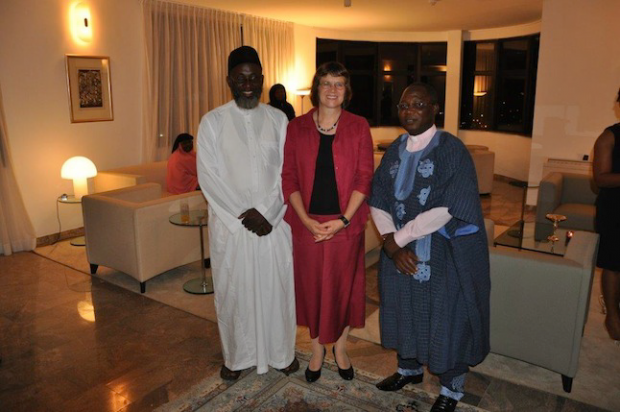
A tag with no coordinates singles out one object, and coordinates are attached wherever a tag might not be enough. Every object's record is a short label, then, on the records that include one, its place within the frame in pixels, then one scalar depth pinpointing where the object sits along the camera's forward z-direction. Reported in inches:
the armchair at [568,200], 197.5
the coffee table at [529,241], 154.9
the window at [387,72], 433.4
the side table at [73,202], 217.4
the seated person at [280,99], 319.6
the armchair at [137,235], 162.2
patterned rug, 102.1
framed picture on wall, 226.8
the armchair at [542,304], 101.1
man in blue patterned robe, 86.6
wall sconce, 224.8
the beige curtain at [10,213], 202.7
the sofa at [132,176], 226.5
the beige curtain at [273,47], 323.0
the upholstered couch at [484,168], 311.1
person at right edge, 123.0
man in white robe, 102.6
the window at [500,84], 363.9
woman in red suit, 98.2
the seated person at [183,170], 215.0
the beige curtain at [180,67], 262.2
